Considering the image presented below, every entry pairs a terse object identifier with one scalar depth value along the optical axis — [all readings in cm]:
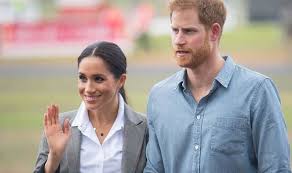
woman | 836
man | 791
